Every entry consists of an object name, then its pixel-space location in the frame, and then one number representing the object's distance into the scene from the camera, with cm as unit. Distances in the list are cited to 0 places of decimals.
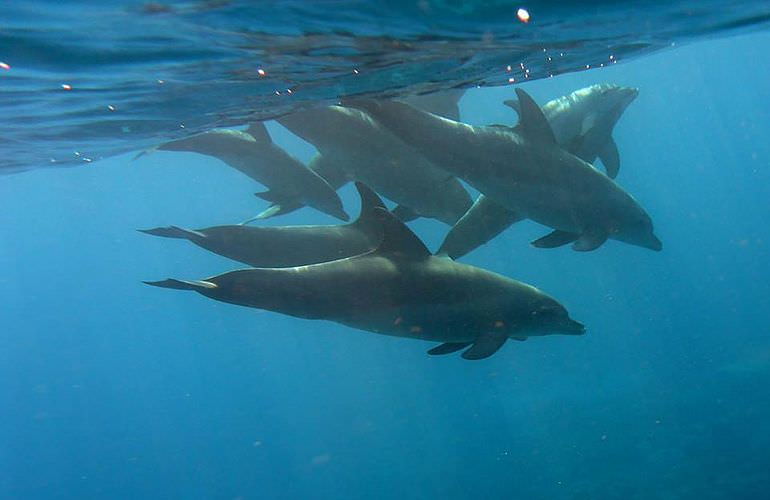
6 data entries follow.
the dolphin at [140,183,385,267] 675
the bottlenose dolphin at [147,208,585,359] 583
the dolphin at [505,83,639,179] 948
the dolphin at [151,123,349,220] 884
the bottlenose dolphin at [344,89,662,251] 754
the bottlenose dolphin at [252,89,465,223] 887
